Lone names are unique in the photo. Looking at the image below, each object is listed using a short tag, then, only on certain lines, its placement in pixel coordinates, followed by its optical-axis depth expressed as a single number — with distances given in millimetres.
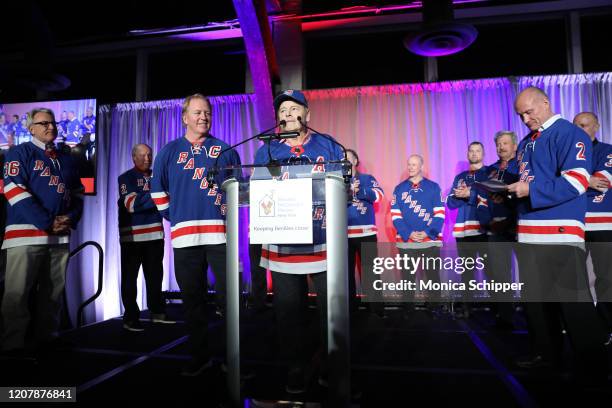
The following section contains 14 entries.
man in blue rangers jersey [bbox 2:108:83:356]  2975
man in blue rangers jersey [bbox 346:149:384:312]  4523
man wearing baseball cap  2086
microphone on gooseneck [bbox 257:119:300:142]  1811
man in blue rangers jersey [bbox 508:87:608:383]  2227
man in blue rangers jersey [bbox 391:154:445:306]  4672
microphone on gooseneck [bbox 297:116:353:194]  1795
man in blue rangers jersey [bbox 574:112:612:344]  3445
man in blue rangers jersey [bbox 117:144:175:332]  4195
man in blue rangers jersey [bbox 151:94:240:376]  2580
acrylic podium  1650
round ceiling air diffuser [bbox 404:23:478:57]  4371
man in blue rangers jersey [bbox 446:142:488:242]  4371
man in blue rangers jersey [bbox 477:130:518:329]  3592
